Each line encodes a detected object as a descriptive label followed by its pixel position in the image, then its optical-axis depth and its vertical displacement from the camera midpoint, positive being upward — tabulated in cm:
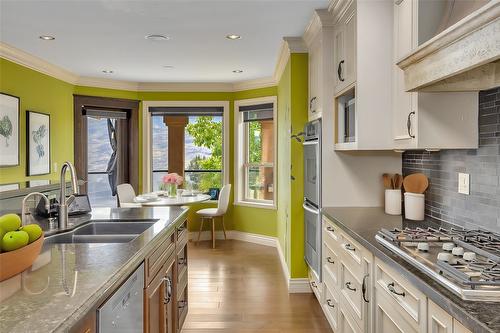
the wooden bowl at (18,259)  126 -32
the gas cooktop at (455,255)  118 -36
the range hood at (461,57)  122 +39
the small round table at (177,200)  499 -49
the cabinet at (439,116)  205 +23
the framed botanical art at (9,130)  409 +35
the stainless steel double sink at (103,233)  210 -40
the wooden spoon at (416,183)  270 -14
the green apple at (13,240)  129 -25
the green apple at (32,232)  140 -24
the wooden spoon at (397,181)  308 -15
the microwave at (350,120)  280 +31
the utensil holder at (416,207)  260 -29
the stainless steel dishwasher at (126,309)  133 -55
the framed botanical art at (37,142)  460 +25
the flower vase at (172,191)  544 -39
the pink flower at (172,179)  538 -22
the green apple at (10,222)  136 -20
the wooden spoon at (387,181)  313 -15
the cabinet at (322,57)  327 +89
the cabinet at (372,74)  252 +56
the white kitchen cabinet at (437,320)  121 -50
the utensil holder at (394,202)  288 -29
